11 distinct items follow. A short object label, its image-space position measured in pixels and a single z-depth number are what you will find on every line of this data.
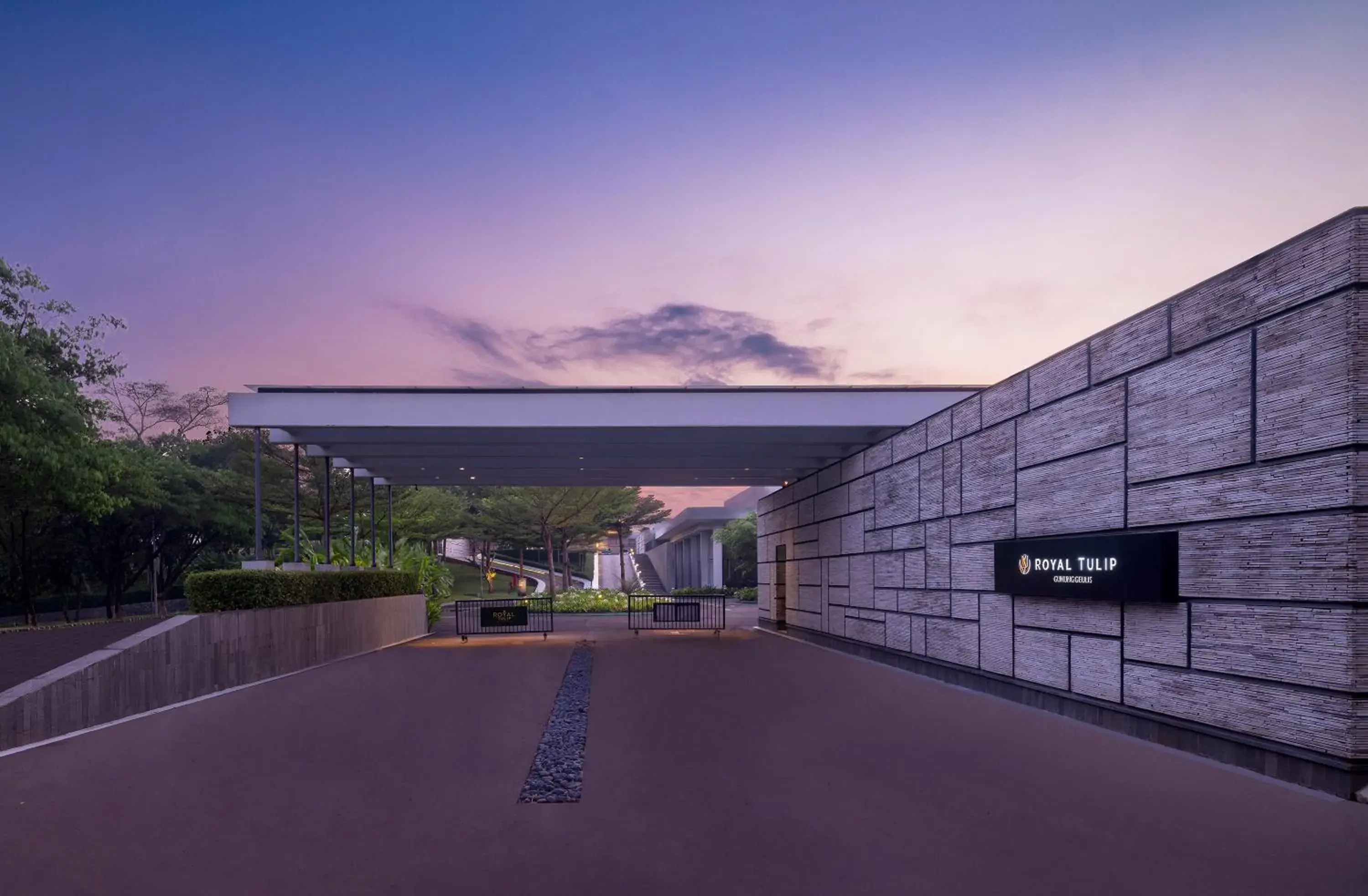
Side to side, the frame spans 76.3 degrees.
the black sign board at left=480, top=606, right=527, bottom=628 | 20.20
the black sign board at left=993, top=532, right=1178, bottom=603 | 6.77
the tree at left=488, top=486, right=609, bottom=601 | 40.16
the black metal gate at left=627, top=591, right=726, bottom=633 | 21.97
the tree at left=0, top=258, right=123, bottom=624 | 17.66
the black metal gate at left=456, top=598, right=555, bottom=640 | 20.25
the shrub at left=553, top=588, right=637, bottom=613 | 33.12
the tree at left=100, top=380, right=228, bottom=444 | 40.28
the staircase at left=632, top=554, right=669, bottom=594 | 57.56
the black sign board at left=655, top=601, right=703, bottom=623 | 22.05
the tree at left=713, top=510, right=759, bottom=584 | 45.75
